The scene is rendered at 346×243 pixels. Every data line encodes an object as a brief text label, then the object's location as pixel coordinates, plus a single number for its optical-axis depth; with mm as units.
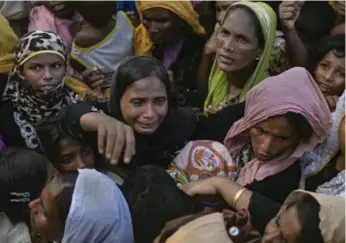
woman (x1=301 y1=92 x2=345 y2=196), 2373
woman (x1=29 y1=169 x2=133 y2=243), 1872
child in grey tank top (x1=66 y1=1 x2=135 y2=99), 3219
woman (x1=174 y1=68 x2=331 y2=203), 2260
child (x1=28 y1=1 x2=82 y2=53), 3451
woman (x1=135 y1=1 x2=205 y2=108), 3254
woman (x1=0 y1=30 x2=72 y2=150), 2871
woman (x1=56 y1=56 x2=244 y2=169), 2326
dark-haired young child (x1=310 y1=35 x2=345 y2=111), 2855
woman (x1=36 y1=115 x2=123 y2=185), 2547
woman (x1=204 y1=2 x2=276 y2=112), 2842
